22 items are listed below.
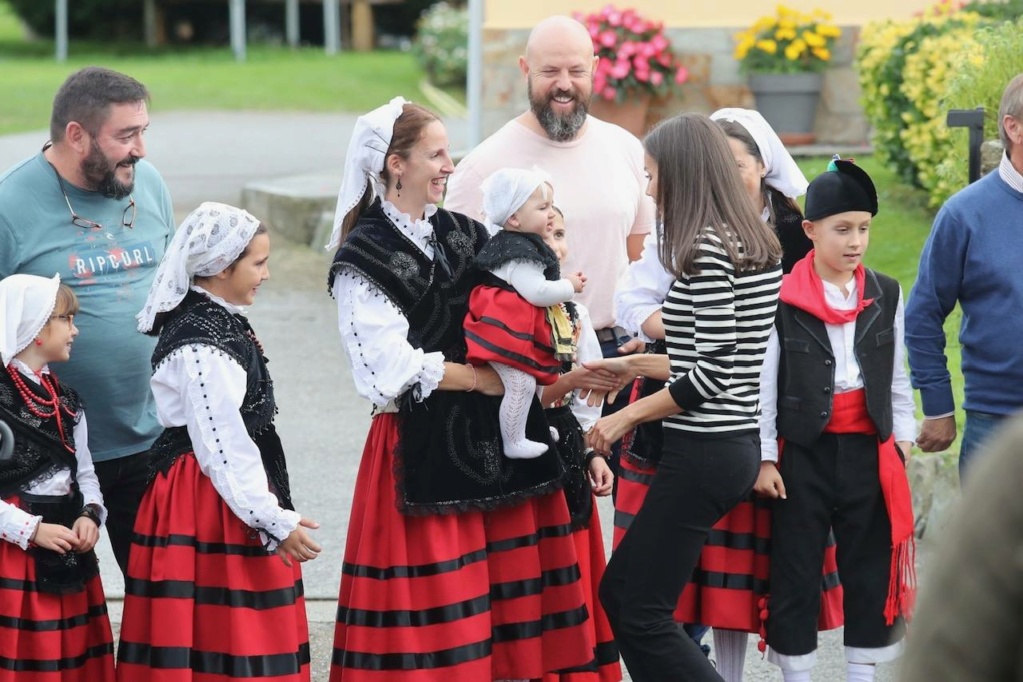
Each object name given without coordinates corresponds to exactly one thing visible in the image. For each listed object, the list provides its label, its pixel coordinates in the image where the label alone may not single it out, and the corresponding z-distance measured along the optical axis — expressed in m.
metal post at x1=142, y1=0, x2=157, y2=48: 62.91
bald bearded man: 9.37
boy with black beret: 7.86
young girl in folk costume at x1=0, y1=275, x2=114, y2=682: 7.34
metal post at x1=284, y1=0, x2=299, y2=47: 61.72
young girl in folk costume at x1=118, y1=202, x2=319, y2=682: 7.20
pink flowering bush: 22.73
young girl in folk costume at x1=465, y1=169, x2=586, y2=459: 7.42
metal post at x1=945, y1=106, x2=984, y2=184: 10.77
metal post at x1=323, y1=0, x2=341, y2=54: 59.66
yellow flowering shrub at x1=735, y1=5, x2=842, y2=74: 23.00
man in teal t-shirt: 7.99
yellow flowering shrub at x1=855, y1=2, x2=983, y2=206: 17.36
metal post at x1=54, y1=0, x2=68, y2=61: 56.41
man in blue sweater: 8.09
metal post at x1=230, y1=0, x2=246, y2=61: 57.12
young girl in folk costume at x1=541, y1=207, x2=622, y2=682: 7.94
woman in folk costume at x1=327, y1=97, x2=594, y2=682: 7.48
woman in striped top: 7.17
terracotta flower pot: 23.17
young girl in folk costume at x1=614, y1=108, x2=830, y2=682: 8.08
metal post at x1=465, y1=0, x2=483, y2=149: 23.58
